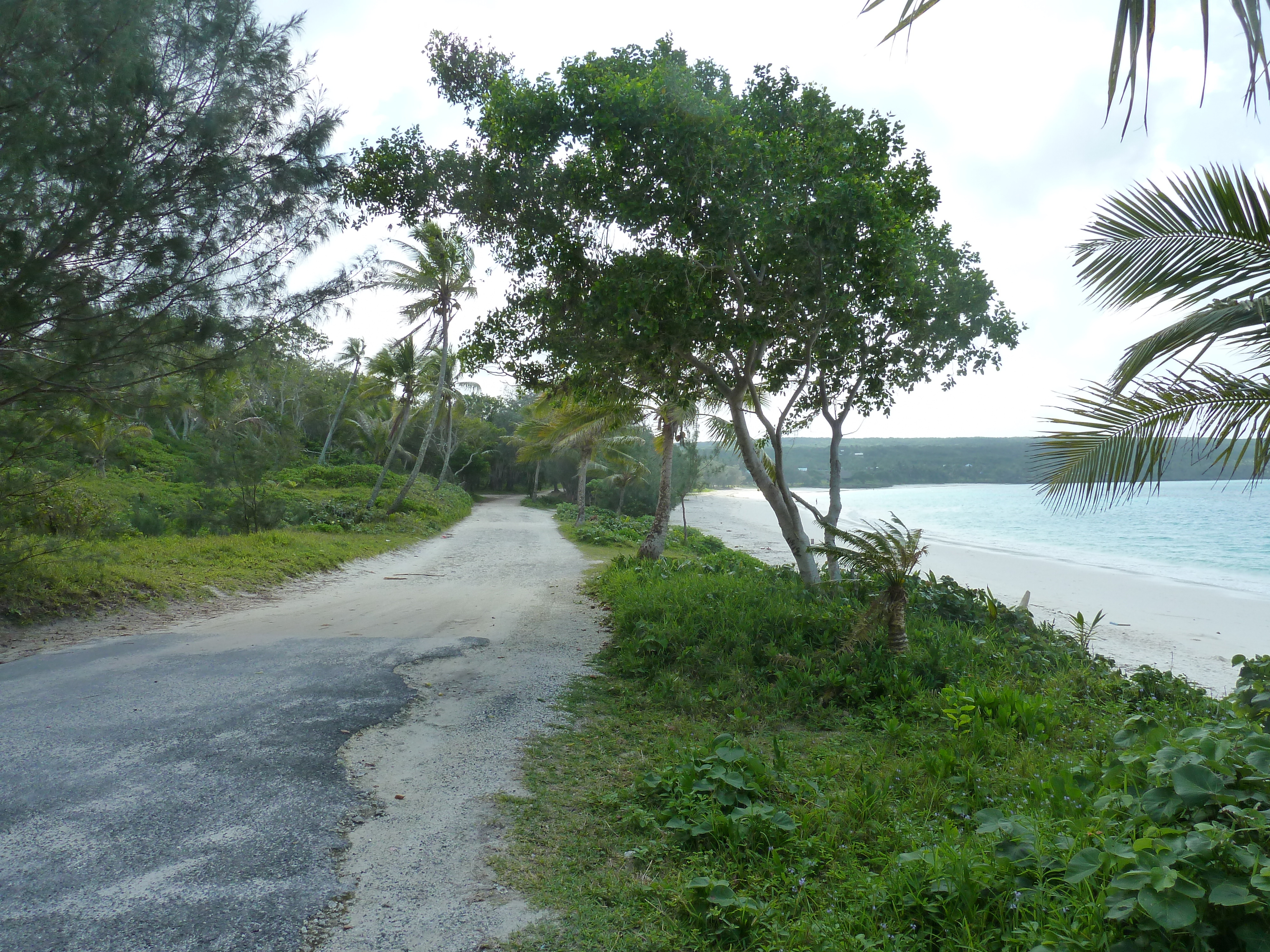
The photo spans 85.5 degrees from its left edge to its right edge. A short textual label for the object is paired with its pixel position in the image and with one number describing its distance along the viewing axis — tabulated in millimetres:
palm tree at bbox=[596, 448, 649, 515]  28531
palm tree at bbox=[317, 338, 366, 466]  35281
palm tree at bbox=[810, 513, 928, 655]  5750
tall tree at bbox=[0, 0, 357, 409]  4840
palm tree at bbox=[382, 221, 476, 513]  18859
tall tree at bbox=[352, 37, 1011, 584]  6145
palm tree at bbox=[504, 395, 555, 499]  19594
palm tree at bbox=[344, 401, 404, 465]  39094
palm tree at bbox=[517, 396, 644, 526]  13344
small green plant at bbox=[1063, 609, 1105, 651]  6094
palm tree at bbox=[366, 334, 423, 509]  22578
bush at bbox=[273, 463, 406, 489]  26016
